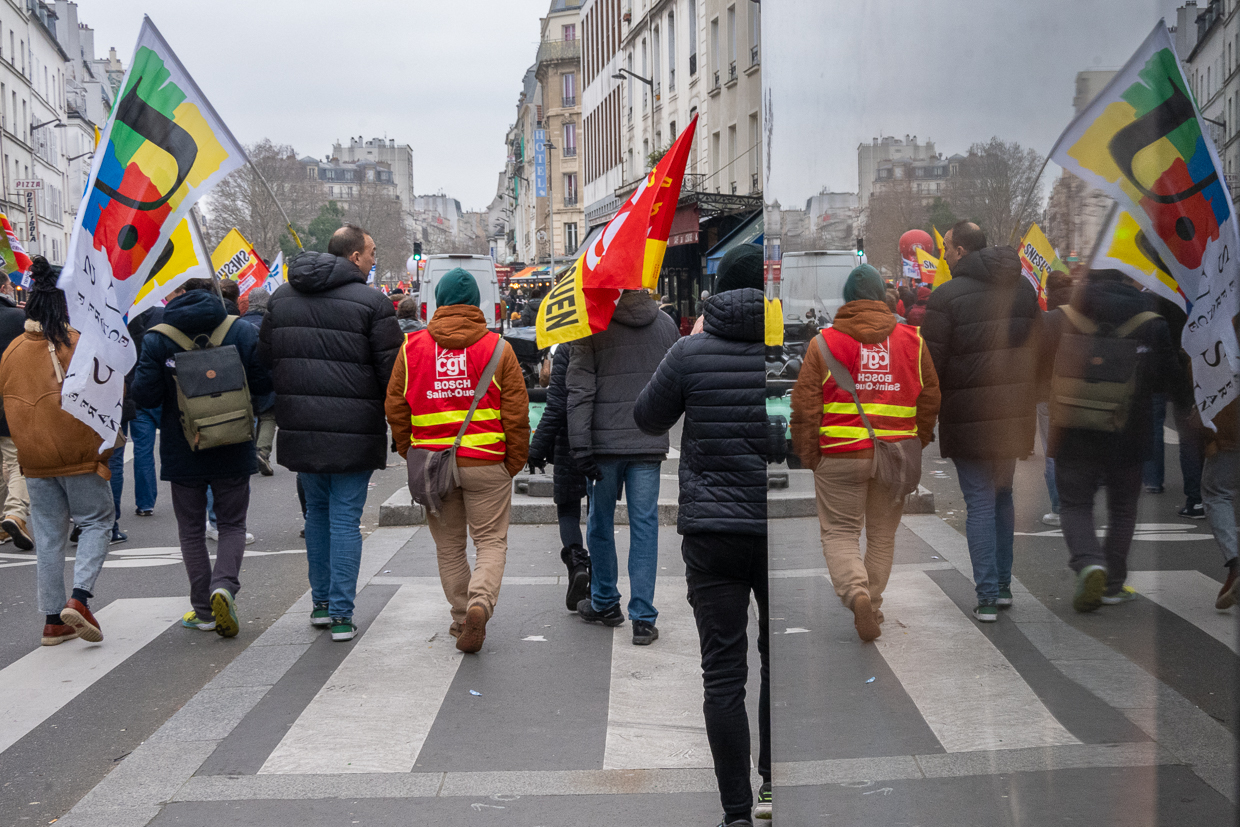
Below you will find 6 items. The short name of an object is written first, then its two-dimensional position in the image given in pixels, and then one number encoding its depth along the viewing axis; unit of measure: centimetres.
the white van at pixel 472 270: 2673
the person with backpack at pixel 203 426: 551
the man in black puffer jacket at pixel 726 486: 307
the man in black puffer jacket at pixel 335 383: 542
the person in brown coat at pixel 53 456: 546
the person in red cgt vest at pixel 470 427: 514
